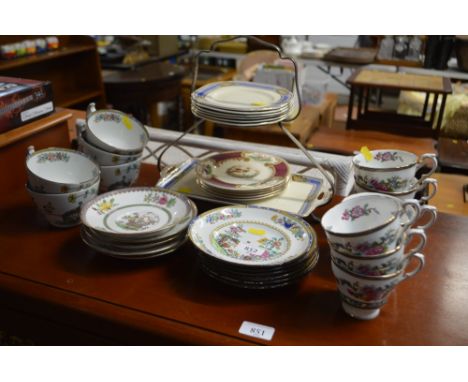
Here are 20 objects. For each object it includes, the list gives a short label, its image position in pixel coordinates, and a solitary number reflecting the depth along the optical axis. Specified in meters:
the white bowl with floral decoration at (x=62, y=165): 1.03
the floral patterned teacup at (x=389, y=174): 0.92
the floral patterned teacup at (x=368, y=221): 0.69
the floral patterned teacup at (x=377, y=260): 0.70
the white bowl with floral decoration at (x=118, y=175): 1.08
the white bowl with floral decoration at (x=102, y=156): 1.07
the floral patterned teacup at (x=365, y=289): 0.72
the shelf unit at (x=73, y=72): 3.12
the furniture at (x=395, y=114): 2.43
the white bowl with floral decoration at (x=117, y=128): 1.15
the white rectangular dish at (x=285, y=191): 1.04
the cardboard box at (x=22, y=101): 1.13
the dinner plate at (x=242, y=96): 0.97
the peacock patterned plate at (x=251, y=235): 0.84
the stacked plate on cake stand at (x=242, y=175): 1.04
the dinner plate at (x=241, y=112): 0.94
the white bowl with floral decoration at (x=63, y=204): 0.94
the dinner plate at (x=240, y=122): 0.94
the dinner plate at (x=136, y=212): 0.88
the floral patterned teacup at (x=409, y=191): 0.92
